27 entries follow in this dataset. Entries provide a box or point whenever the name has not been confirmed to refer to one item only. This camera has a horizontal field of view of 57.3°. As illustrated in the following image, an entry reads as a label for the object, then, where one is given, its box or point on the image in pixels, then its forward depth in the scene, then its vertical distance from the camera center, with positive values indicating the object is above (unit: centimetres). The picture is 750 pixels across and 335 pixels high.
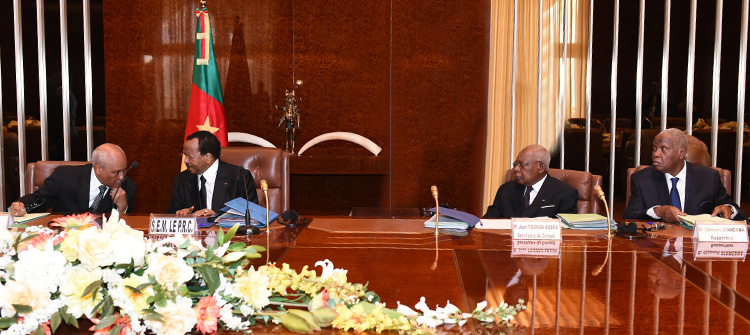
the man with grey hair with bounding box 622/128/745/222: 365 -40
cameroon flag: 551 +13
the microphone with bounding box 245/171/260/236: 276 -49
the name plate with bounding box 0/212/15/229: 268 -44
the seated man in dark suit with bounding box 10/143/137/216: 363 -43
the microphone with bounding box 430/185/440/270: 265 -47
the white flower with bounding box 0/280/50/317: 129 -36
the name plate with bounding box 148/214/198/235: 270 -46
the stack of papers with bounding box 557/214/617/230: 302 -50
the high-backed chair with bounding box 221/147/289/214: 379 -34
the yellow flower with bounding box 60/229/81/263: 135 -28
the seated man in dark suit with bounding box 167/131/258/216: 376 -40
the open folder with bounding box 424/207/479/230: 300 -50
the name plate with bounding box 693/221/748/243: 261 -47
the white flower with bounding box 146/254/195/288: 134 -32
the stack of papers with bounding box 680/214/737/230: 296 -48
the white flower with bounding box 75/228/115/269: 132 -27
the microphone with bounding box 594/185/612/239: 278 -47
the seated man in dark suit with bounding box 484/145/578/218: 359 -46
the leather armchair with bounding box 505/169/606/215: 367 -44
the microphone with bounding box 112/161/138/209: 365 -45
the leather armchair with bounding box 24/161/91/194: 384 -38
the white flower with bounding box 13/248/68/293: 133 -31
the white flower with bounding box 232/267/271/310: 142 -38
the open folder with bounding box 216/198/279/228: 301 -48
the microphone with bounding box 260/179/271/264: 233 -51
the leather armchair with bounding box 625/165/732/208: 378 -38
